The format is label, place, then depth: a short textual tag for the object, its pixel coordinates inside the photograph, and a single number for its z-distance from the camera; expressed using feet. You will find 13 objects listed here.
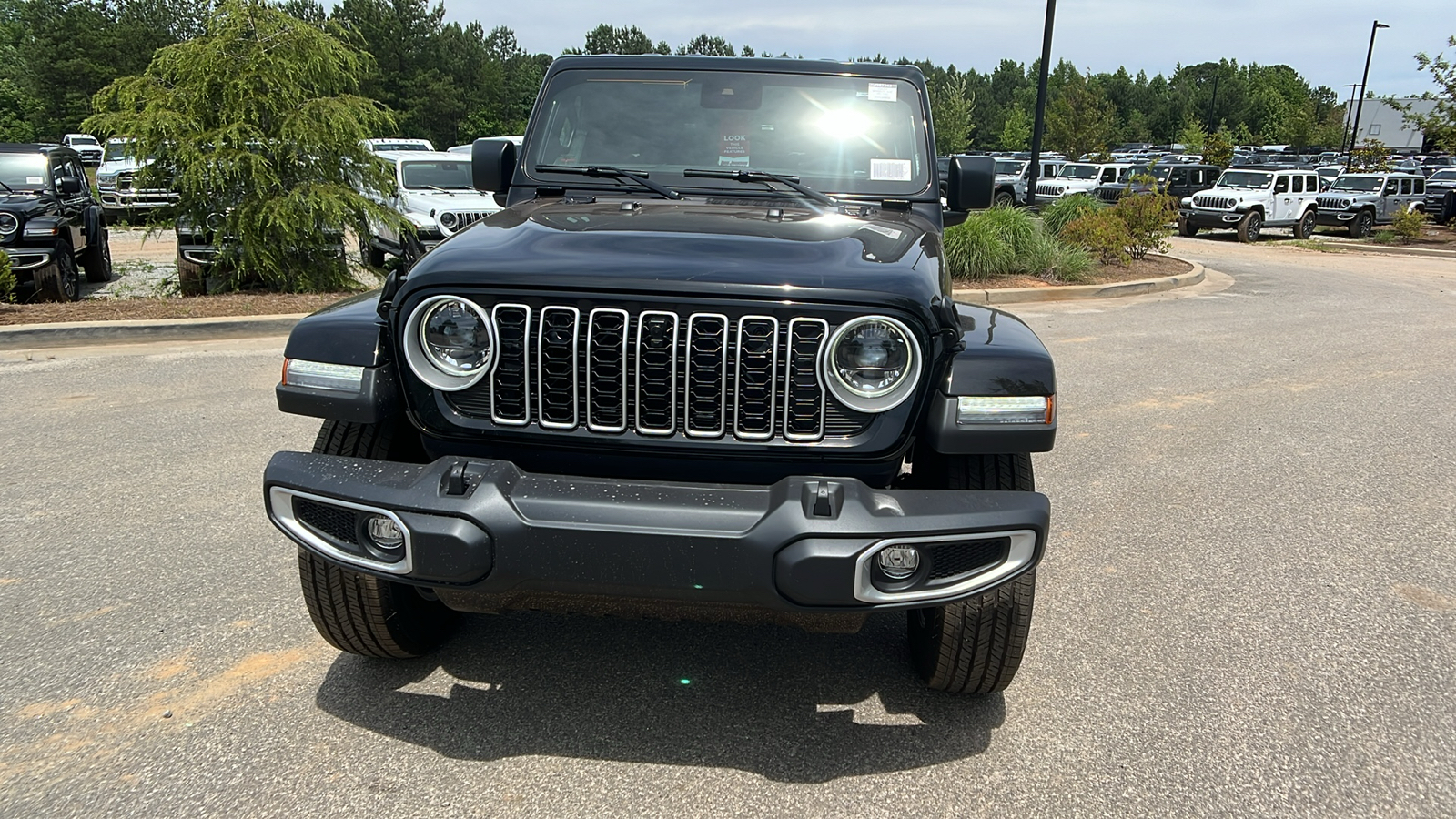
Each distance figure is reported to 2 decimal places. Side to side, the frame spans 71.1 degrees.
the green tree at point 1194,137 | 226.30
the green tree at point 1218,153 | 138.00
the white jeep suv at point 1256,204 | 77.56
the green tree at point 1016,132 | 250.78
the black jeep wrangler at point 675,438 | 7.30
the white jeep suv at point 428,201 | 39.32
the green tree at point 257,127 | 30.40
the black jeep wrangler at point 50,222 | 31.55
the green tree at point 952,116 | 148.25
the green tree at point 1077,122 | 177.88
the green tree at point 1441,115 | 79.10
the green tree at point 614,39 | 276.00
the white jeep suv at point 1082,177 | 93.66
